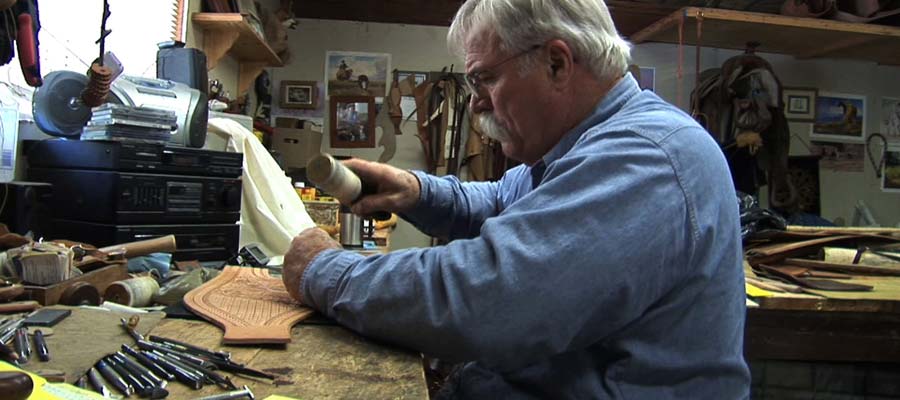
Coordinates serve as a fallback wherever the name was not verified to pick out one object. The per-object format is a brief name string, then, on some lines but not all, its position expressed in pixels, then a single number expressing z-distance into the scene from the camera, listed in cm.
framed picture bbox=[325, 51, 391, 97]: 477
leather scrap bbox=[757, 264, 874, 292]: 183
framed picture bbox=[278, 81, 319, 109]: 470
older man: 78
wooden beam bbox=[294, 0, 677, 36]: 441
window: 200
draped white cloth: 235
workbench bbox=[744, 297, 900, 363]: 190
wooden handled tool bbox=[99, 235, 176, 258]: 143
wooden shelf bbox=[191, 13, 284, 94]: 281
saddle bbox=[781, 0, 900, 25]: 415
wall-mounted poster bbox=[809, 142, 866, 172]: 516
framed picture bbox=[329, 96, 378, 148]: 477
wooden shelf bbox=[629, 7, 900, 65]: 390
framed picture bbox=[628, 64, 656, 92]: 504
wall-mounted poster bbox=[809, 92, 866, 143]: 516
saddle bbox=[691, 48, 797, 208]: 432
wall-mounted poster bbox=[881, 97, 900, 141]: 527
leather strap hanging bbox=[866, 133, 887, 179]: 525
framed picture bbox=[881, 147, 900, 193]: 527
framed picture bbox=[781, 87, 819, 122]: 513
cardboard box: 409
